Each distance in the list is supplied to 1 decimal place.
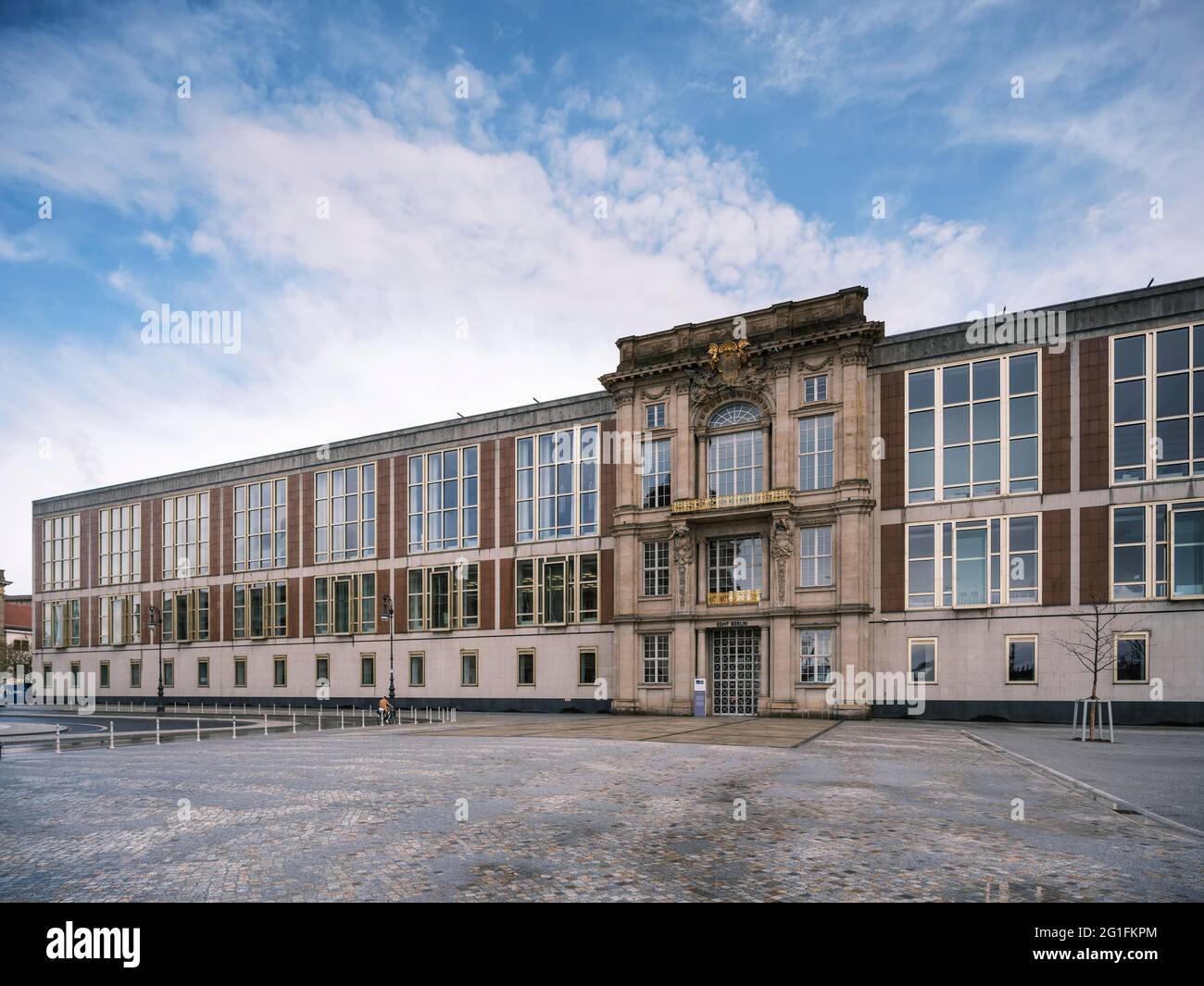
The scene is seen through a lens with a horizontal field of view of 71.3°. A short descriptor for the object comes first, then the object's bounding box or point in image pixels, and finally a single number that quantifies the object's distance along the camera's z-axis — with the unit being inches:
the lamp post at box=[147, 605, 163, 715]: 2324.9
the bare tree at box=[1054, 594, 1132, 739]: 1384.1
